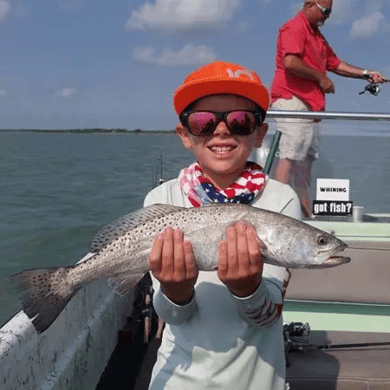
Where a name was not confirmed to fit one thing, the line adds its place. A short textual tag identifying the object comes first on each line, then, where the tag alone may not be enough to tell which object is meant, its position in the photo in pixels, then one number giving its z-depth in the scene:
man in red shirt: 5.97
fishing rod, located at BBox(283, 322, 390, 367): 4.05
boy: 2.20
